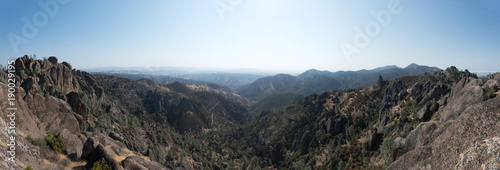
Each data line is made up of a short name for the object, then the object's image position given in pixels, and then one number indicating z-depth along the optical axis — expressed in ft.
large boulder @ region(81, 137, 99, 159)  105.81
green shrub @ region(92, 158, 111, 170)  91.99
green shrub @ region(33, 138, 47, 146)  91.35
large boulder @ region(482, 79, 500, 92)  123.95
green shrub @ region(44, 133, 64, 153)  98.02
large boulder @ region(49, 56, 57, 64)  371.33
